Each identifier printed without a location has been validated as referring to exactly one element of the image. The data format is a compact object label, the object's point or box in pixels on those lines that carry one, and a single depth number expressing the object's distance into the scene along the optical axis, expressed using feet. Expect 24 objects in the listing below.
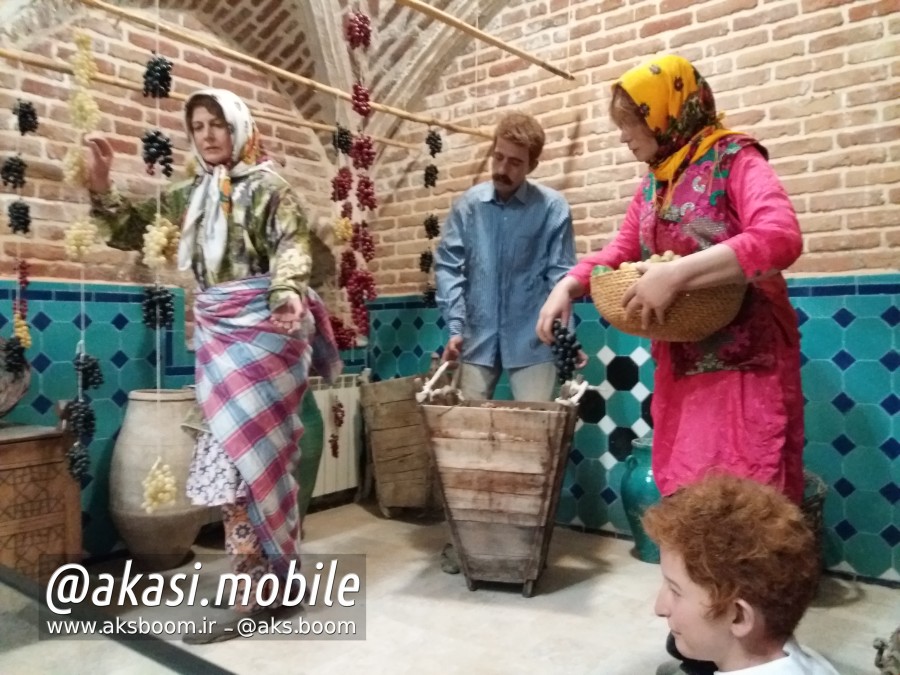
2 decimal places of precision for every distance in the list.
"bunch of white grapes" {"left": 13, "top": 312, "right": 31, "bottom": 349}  7.33
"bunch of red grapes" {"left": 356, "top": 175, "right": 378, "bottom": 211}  9.78
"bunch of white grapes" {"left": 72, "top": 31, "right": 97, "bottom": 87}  6.77
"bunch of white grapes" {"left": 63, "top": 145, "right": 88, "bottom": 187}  6.68
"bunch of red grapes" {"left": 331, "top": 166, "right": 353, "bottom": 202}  9.53
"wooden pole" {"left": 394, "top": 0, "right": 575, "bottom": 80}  8.40
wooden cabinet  6.64
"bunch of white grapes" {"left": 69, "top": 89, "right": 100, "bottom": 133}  6.58
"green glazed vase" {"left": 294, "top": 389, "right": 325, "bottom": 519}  9.40
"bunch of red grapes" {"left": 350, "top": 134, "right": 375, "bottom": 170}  9.27
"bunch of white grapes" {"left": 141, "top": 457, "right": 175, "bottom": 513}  6.25
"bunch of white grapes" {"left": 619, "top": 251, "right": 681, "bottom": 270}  4.64
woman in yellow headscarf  4.29
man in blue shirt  8.76
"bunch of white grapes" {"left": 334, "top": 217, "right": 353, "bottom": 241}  9.40
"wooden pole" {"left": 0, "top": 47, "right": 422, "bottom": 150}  7.30
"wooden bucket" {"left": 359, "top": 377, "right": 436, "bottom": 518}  10.80
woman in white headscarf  6.41
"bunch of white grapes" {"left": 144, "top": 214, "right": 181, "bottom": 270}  6.57
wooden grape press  7.22
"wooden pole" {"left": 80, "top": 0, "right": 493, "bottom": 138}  7.07
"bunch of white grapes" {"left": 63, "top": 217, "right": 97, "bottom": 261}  6.79
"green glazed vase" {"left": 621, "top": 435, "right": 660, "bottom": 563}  8.60
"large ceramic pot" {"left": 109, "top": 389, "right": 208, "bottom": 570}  8.00
